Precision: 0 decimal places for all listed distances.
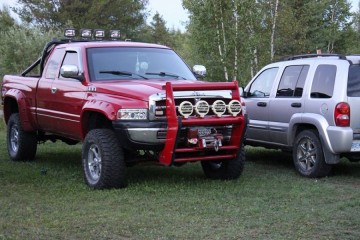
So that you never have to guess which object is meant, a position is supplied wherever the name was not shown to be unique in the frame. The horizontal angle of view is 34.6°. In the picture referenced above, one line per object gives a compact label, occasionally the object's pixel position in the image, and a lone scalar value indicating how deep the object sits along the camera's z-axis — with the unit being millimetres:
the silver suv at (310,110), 7789
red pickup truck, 6949
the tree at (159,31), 67369
